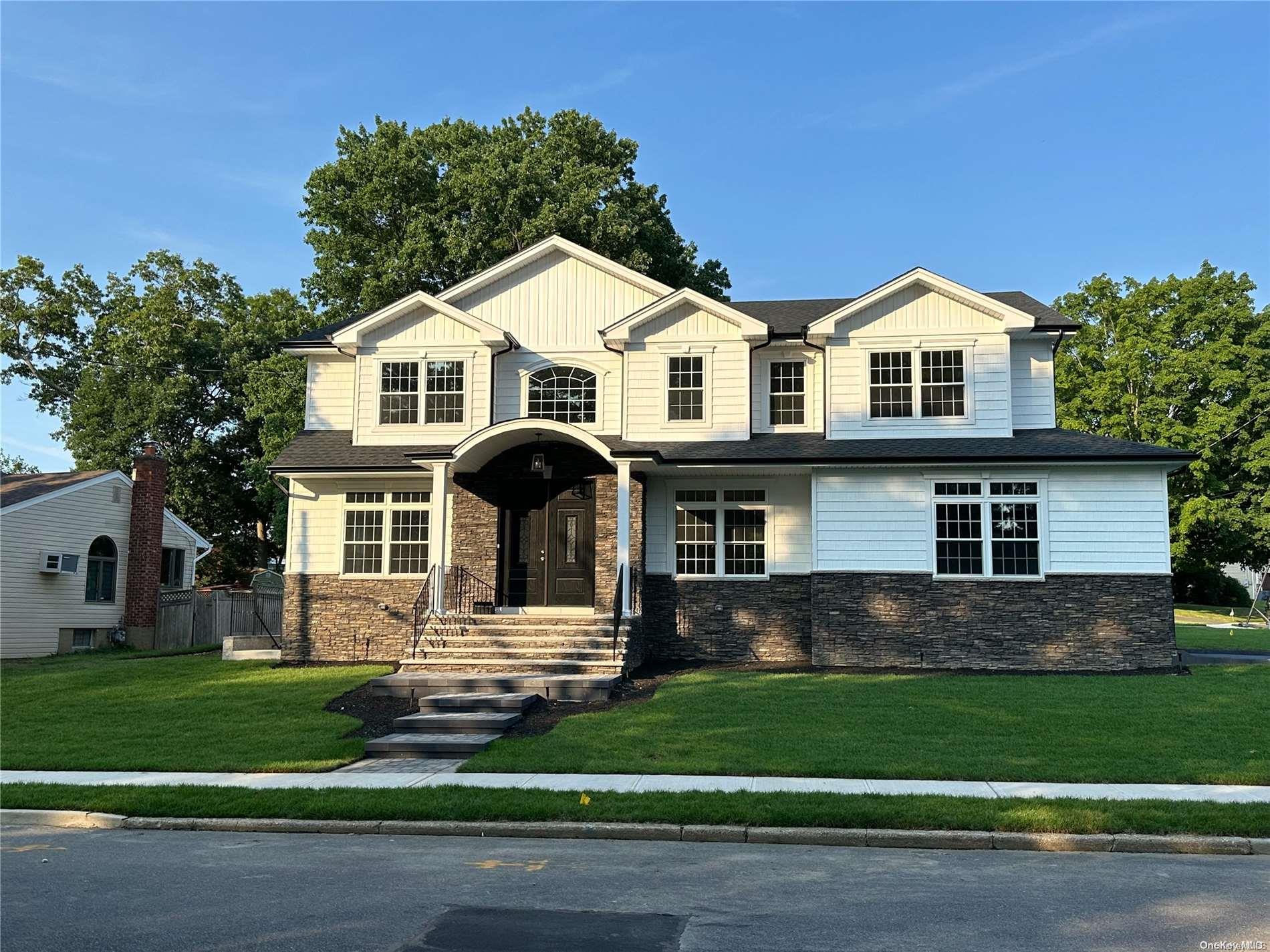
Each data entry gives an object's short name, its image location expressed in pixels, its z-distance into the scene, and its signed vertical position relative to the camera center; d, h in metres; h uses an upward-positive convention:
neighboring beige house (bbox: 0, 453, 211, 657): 23.97 +0.27
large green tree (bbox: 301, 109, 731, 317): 32.38 +11.66
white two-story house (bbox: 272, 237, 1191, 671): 18.22 +1.68
